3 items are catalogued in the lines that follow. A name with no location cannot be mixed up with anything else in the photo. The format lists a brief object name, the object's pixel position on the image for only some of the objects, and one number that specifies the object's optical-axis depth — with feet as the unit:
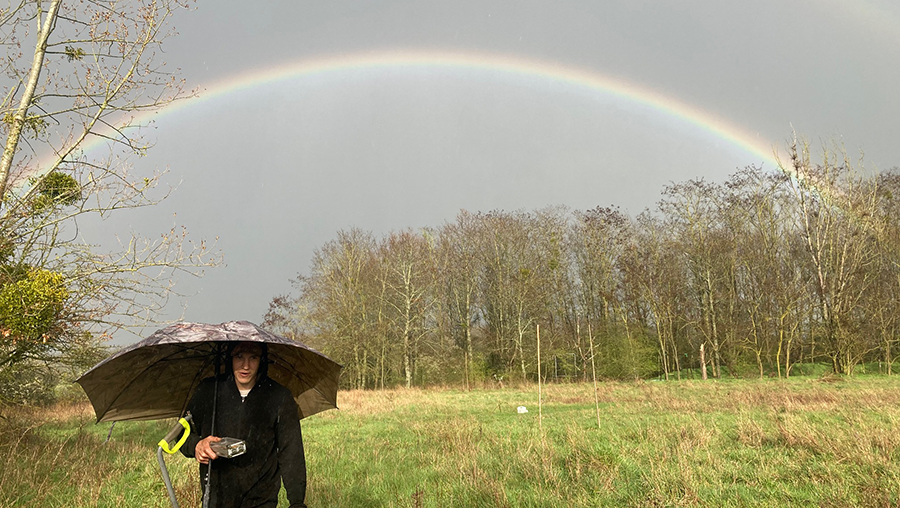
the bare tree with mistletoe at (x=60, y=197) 26.40
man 10.37
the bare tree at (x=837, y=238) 95.35
